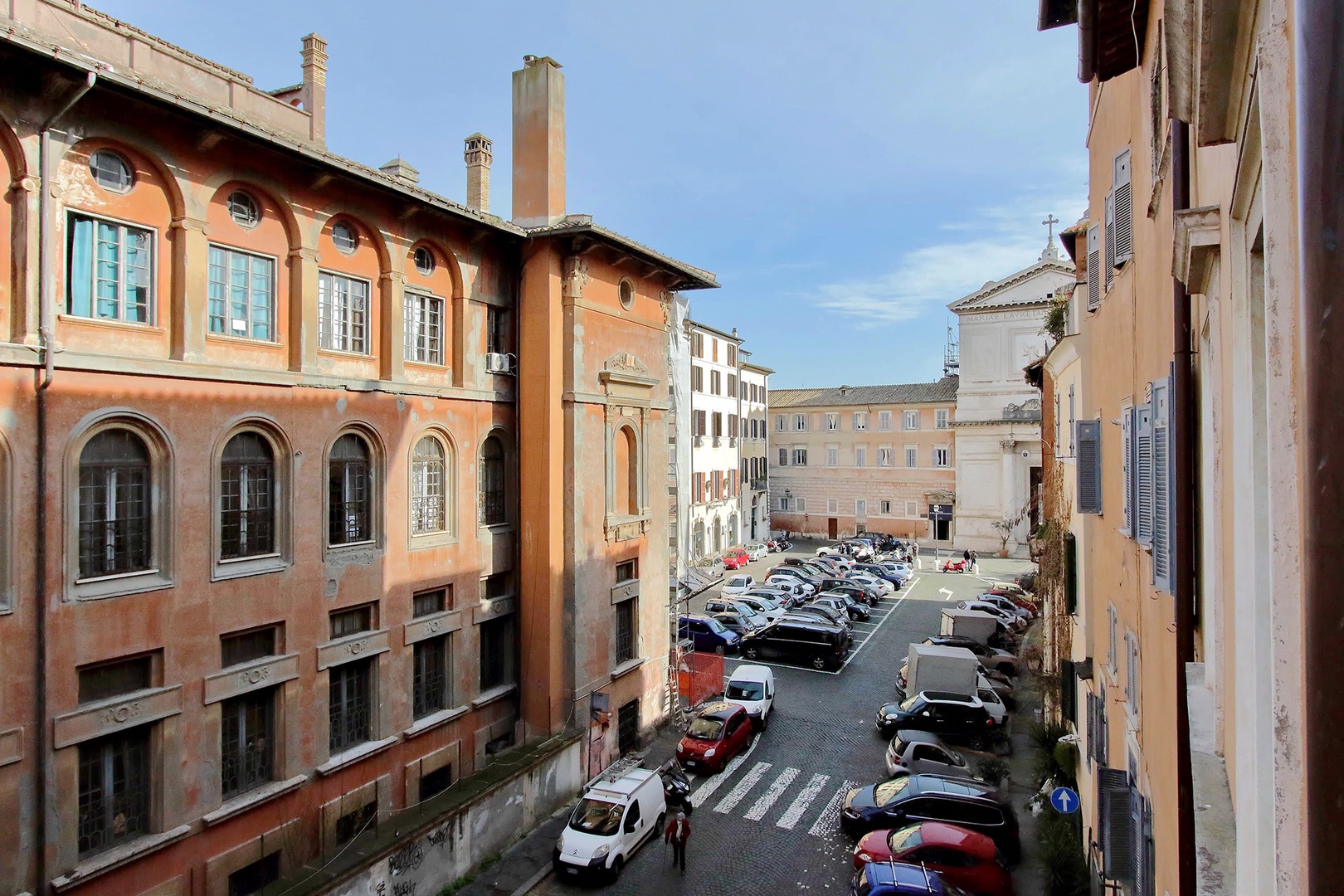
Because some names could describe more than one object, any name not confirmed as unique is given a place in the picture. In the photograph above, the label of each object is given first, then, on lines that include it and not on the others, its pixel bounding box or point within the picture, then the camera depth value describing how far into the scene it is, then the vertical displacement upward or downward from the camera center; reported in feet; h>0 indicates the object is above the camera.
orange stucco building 32.45 -1.55
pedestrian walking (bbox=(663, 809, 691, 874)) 47.70 -23.28
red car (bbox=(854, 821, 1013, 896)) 42.68 -22.42
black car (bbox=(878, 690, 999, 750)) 66.80 -22.80
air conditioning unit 55.98 +6.79
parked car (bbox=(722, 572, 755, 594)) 121.60 -20.31
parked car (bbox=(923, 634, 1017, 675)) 85.97 -22.60
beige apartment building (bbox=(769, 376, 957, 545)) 180.75 -1.53
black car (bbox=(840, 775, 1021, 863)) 48.44 -22.54
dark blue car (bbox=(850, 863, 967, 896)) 39.24 -21.77
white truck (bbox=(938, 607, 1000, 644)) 92.53 -20.35
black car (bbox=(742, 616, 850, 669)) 88.94 -21.82
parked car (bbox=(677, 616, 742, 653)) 93.97 -21.66
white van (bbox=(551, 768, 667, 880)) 46.01 -22.76
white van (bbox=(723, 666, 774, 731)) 70.33 -21.85
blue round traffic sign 38.83 -17.36
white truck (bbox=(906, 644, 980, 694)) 70.64 -19.78
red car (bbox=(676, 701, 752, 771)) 61.62 -22.85
